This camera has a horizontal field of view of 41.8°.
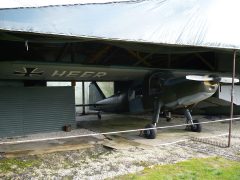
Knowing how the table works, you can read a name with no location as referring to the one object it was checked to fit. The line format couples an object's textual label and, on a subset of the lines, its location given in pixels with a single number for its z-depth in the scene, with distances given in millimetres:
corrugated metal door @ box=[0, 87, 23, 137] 9320
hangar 5805
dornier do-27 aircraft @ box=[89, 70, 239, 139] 8938
